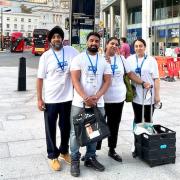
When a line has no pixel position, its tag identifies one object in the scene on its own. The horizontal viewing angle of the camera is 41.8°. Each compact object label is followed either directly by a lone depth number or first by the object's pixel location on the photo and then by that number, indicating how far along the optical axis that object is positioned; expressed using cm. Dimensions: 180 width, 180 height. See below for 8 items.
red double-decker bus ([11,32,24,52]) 3256
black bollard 748
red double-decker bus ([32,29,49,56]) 2761
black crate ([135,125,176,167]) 296
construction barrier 988
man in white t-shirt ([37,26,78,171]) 288
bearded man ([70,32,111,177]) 275
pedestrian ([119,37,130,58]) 1019
